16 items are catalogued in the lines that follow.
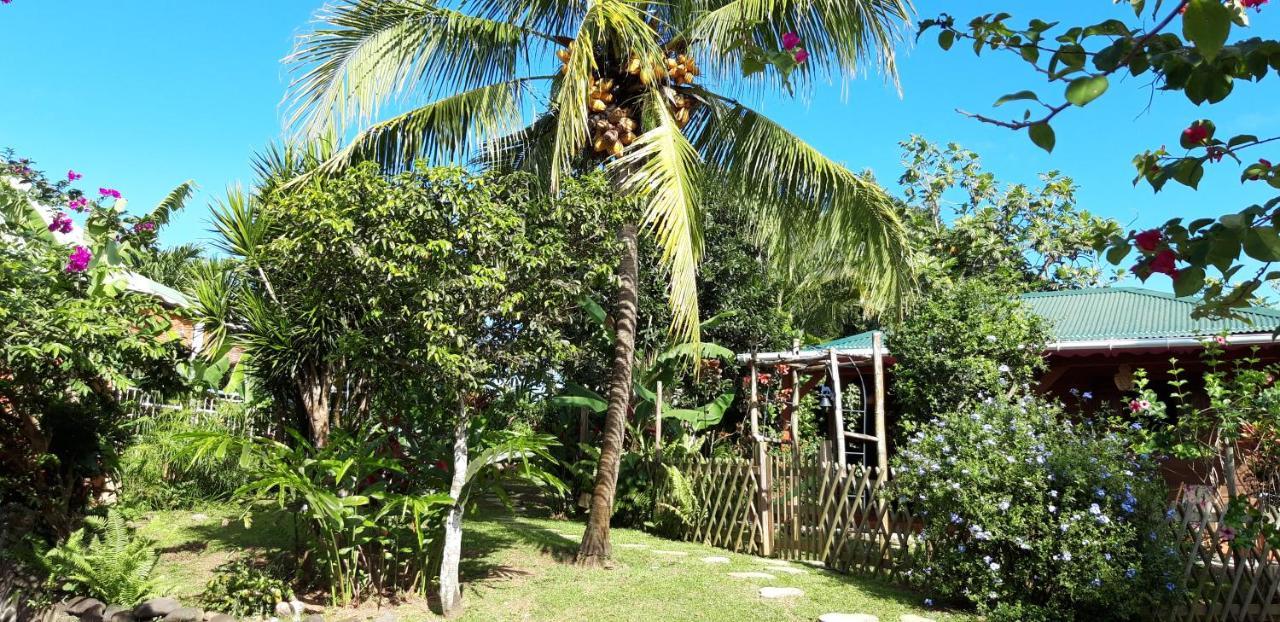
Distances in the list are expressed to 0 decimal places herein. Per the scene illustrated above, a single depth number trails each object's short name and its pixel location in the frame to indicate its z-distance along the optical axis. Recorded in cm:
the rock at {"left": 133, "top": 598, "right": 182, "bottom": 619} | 611
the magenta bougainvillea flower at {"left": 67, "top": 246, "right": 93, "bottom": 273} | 623
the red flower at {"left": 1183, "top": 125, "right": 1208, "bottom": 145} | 213
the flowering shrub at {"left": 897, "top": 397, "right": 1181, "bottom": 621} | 585
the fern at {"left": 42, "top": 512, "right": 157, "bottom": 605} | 625
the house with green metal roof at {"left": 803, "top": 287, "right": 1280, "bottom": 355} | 921
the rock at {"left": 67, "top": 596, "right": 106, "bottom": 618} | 620
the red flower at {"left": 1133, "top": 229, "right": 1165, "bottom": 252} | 207
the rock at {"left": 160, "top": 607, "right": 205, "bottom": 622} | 599
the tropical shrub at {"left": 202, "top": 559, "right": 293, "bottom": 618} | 625
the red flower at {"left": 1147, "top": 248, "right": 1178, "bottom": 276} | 201
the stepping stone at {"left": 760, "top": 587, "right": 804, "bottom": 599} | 685
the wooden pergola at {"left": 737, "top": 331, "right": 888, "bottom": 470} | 929
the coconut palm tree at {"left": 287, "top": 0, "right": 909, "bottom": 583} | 792
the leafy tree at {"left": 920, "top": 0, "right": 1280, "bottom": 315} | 180
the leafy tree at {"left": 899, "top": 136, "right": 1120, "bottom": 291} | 1902
